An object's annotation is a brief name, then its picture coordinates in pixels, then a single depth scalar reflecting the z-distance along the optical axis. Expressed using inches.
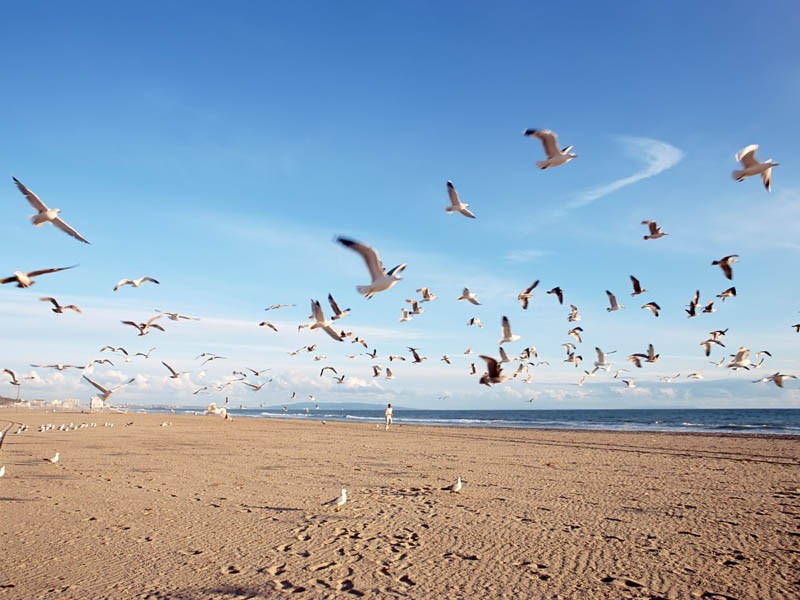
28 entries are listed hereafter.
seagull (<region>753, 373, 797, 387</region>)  831.7
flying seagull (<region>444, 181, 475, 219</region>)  608.1
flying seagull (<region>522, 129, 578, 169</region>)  503.5
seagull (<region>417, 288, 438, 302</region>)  908.5
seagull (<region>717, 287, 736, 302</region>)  829.2
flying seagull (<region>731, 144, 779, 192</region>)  500.1
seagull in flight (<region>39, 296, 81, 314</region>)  577.1
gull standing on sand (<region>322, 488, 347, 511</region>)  377.1
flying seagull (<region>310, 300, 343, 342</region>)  572.1
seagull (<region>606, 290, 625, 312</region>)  888.9
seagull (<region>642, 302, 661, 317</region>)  893.2
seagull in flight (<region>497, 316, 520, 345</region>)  704.4
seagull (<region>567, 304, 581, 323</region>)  989.7
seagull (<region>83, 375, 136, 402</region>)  783.7
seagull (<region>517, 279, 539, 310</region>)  871.1
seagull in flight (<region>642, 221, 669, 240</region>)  689.8
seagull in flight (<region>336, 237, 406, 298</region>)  381.3
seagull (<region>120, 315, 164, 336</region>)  757.3
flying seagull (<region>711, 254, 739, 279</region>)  716.7
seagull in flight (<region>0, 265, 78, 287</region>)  386.0
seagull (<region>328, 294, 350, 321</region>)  609.0
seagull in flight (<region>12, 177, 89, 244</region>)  467.5
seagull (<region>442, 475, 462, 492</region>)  444.8
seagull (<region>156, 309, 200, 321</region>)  778.8
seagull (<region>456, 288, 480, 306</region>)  899.4
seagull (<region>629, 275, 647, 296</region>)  817.5
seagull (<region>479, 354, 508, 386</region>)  480.1
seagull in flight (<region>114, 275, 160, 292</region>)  644.9
